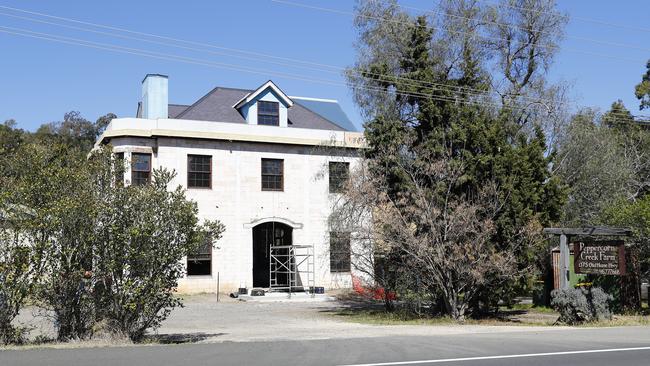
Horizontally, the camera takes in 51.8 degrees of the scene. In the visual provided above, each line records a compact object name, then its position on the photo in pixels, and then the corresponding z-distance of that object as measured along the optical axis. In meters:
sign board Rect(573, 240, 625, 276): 19.92
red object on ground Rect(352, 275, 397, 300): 24.23
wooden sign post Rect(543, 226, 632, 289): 20.28
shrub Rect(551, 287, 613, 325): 19.69
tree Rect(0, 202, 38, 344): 13.48
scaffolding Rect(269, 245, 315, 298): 33.12
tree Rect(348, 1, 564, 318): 21.52
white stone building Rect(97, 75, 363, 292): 31.52
